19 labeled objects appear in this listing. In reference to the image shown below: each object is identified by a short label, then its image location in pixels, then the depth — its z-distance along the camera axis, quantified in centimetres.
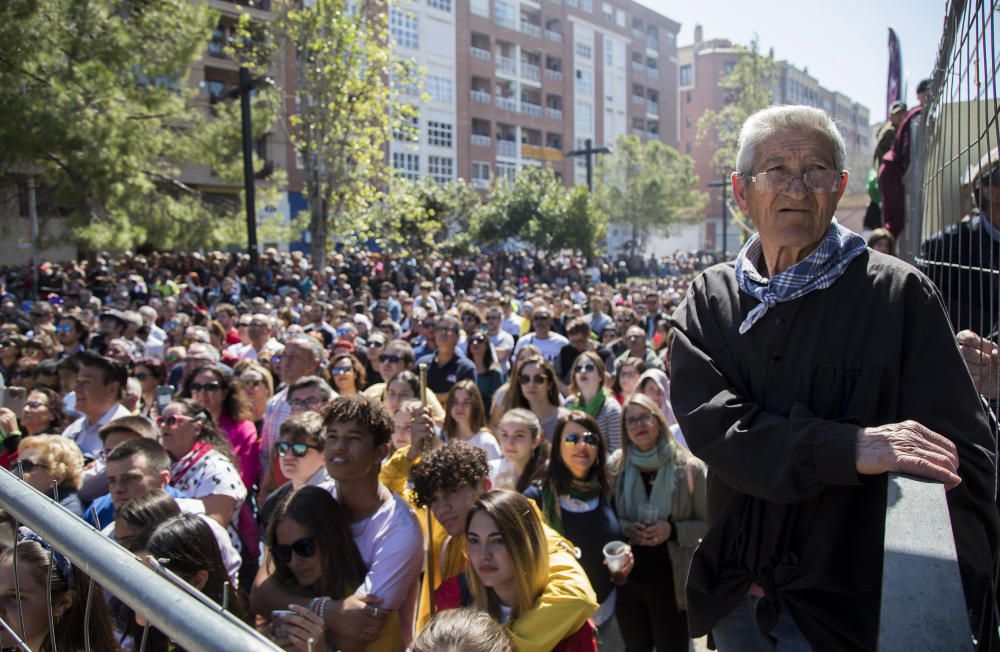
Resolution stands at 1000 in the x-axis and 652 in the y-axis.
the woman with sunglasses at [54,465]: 402
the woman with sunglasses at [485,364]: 802
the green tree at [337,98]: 1892
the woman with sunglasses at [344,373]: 708
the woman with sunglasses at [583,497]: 430
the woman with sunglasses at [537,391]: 608
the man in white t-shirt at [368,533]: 318
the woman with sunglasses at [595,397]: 616
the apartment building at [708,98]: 6962
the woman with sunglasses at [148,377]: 711
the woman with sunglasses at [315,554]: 324
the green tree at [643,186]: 4906
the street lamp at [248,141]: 1481
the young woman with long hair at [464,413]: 565
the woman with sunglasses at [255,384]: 638
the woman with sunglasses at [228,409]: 568
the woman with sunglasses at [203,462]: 417
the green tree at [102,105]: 1142
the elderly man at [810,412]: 160
